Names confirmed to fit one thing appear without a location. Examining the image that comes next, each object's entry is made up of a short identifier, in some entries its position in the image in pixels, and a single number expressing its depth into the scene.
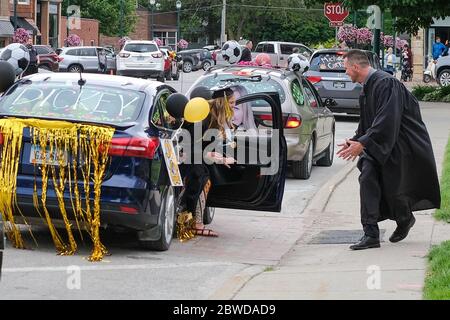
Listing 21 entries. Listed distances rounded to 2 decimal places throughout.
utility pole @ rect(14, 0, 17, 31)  60.84
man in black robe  9.81
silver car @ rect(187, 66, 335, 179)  15.47
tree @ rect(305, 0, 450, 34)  30.91
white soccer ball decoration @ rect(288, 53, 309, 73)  25.06
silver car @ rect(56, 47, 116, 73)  51.44
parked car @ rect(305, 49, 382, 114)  25.42
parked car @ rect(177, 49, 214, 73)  72.56
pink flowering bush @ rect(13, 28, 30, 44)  50.25
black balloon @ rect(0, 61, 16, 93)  10.52
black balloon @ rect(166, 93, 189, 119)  10.10
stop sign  36.50
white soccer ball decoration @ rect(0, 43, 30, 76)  24.39
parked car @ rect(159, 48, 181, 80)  52.37
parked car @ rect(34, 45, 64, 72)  50.69
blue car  9.51
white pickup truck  51.51
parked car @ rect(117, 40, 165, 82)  50.50
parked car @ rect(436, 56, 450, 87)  40.52
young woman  10.82
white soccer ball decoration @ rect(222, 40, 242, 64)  29.36
